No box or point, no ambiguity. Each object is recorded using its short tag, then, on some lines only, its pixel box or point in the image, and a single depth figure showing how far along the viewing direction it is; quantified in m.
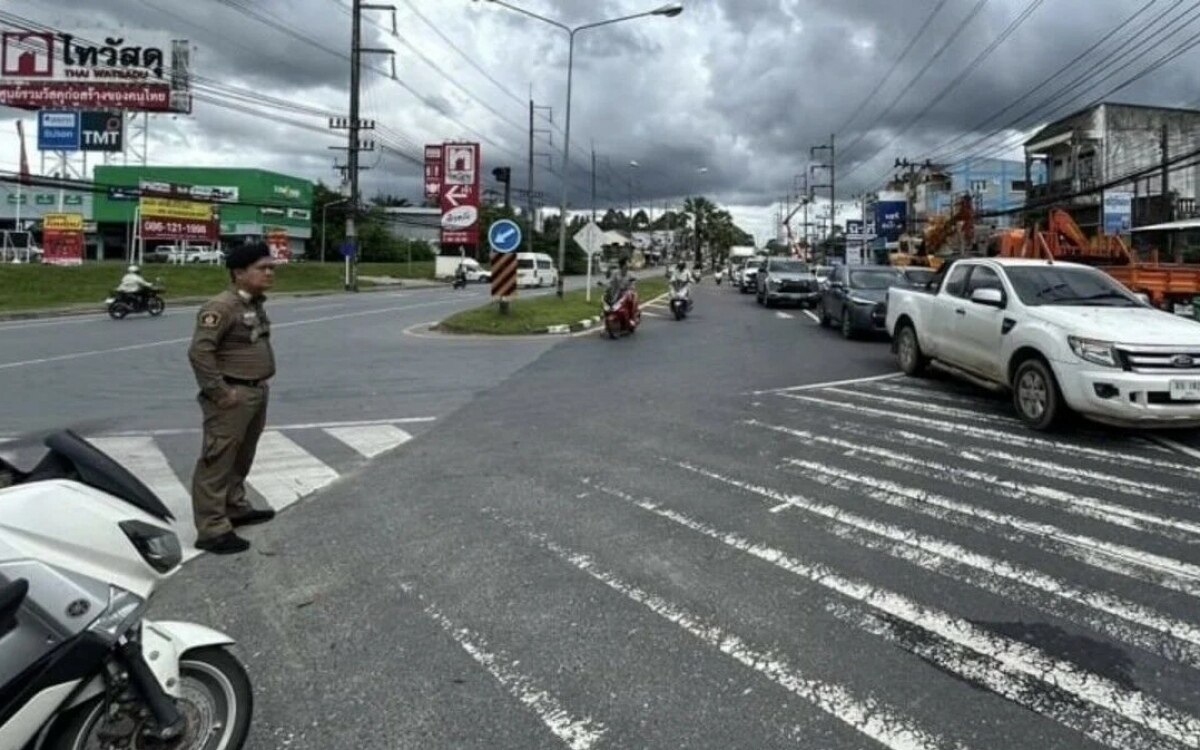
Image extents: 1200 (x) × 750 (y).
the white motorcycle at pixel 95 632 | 2.27
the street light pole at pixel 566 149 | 26.67
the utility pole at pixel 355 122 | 38.91
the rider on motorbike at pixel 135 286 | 24.31
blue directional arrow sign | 20.22
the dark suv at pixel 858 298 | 17.58
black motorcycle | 24.22
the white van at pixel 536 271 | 53.81
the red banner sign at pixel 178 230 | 49.62
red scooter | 18.36
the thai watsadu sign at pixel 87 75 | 44.75
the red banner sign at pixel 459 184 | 26.16
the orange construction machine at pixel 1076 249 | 17.90
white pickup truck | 7.48
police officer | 4.93
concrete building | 43.34
